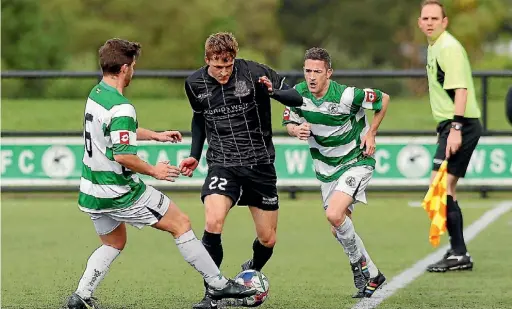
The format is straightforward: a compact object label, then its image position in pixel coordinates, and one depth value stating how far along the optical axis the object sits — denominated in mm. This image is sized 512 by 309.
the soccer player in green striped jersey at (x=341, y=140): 19234
